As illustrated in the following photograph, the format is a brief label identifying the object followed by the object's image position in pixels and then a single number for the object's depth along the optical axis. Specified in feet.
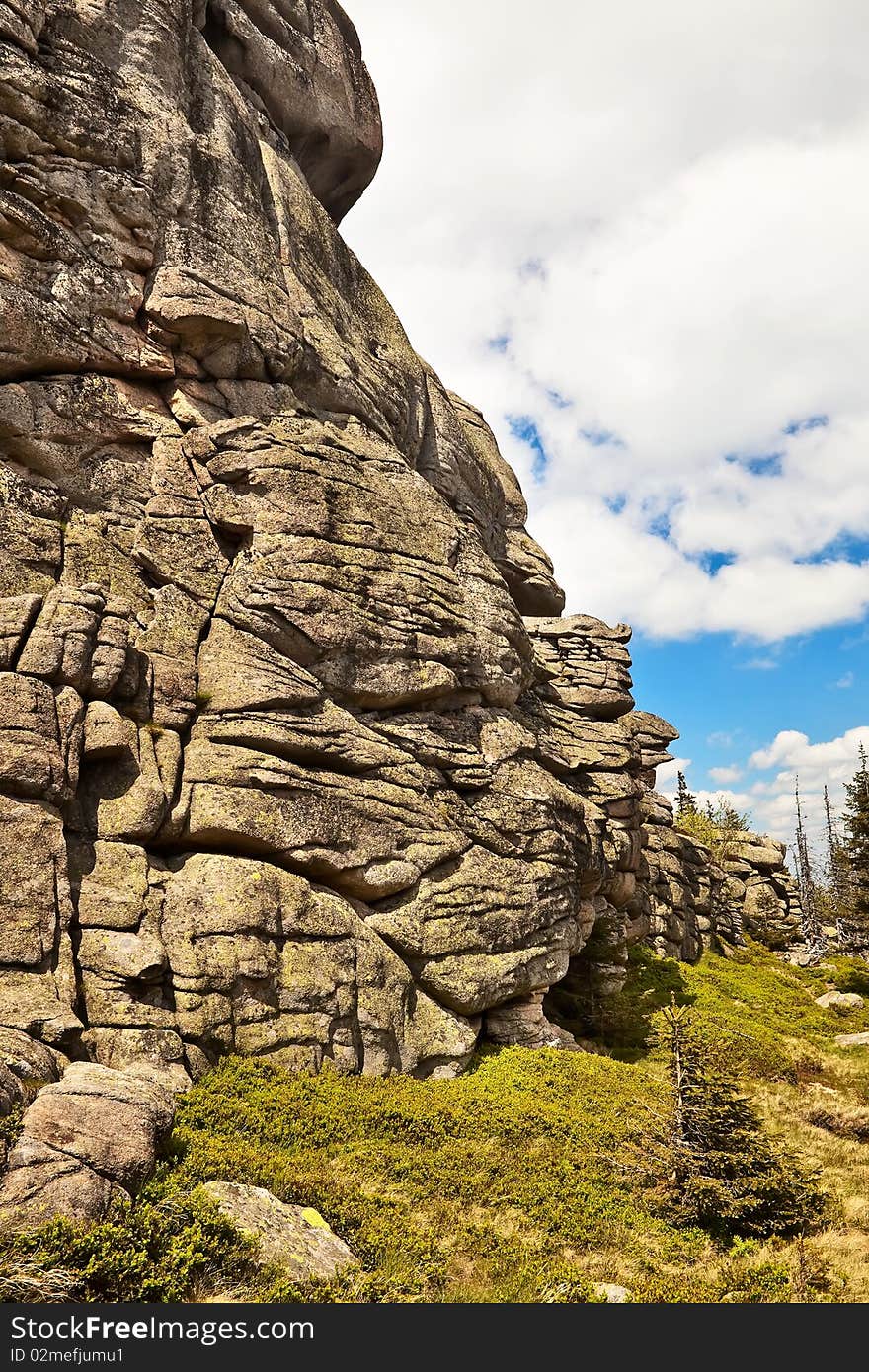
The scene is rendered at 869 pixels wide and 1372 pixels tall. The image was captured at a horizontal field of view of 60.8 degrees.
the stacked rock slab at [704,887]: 162.30
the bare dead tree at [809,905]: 227.40
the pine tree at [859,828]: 173.27
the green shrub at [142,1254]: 32.35
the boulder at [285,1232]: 38.83
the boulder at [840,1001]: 142.51
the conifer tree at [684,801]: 259.19
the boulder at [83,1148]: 34.45
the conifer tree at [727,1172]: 53.11
